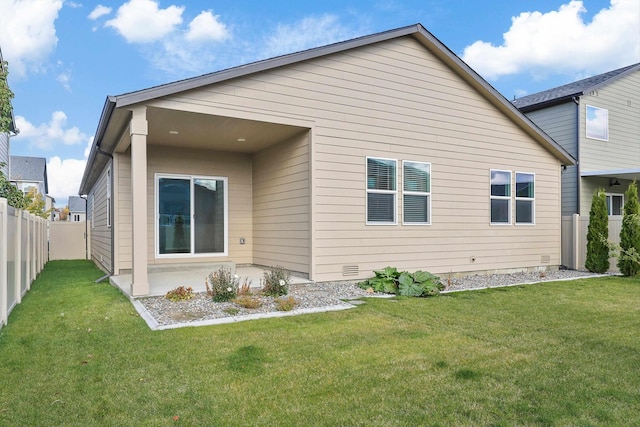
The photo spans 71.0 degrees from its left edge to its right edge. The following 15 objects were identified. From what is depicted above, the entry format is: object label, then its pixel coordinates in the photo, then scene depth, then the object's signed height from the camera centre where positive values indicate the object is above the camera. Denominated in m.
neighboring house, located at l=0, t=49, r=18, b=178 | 14.78 +2.36
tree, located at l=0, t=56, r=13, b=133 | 7.63 +1.99
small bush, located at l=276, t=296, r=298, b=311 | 5.88 -1.23
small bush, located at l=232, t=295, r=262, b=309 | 5.92 -1.21
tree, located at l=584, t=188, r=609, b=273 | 10.80 -0.55
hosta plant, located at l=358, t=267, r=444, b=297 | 7.34 -1.21
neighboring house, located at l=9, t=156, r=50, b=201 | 33.31 +3.27
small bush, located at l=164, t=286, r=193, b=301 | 6.36 -1.17
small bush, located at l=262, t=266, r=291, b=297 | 6.72 -1.09
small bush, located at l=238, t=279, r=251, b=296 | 6.59 -1.16
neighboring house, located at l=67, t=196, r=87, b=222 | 49.04 +0.41
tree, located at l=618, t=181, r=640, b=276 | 10.29 -0.58
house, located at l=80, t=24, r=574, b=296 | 7.60 +0.92
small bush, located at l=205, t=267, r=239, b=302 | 6.30 -1.09
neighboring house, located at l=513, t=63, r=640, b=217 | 13.11 +2.53
